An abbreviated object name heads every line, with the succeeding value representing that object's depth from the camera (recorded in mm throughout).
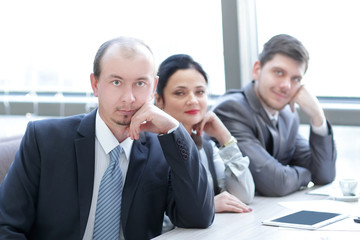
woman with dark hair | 2742
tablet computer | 2201
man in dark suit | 2168
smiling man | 3098
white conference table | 2102
